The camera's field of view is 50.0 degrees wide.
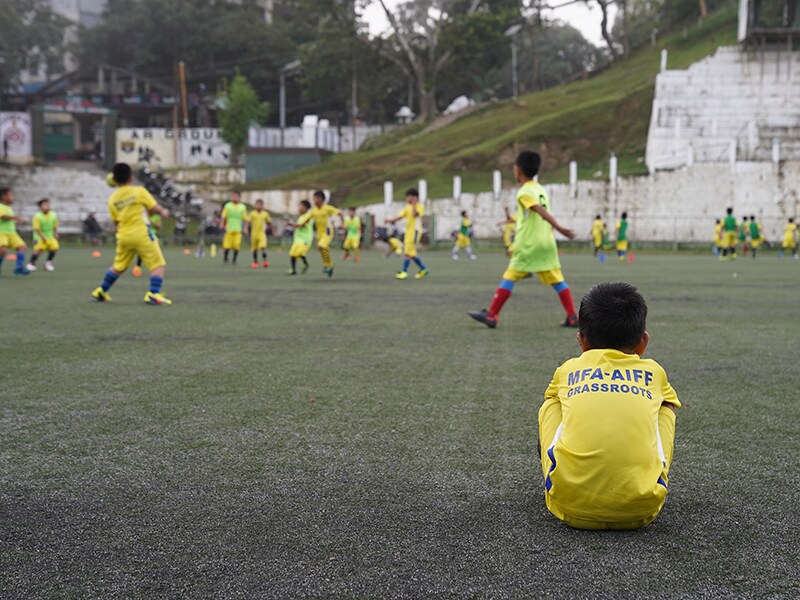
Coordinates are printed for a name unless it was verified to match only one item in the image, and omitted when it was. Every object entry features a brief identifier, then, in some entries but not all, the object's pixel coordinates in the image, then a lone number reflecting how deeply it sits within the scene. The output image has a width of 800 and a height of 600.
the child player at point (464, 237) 29.13
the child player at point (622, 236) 27.73
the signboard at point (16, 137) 56.16
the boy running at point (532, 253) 8.55
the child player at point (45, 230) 18.91
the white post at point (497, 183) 37.28
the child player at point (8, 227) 16.19
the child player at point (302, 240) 18.30
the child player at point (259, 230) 22.05
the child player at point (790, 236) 30.67
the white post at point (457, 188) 37.91
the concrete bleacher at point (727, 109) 37.84
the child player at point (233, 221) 21.24
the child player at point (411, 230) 17.42
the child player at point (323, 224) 17.91
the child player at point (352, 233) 25.86
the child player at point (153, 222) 11.05
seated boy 2.89
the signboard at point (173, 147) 60.72
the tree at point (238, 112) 57.92
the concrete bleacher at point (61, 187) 45.09
